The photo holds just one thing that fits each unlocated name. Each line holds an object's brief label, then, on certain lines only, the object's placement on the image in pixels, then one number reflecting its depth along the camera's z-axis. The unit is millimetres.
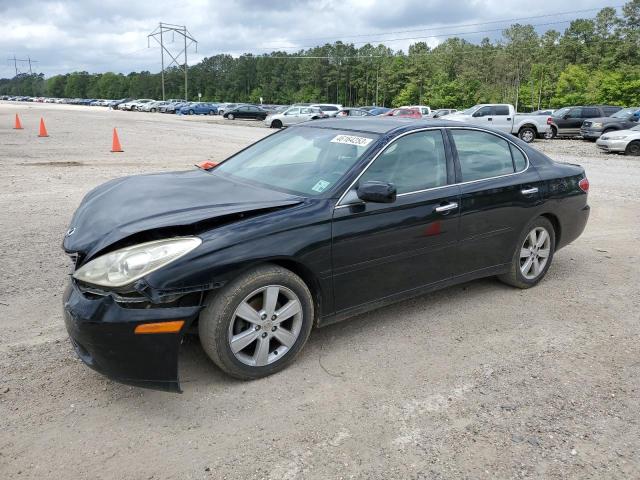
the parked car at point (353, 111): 38294
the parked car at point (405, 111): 33000
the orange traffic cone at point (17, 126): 26356
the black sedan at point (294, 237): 2949
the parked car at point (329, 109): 40153
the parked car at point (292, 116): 36812
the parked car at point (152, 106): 71500
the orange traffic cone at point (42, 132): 22172
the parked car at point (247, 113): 48281
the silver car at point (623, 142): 19016
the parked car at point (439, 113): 37938
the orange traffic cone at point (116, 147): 16734
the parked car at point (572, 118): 26219
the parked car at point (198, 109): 63062
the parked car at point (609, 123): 23875
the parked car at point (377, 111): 39366
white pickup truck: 25000
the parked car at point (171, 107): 66275
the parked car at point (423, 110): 36719
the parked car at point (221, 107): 61925
